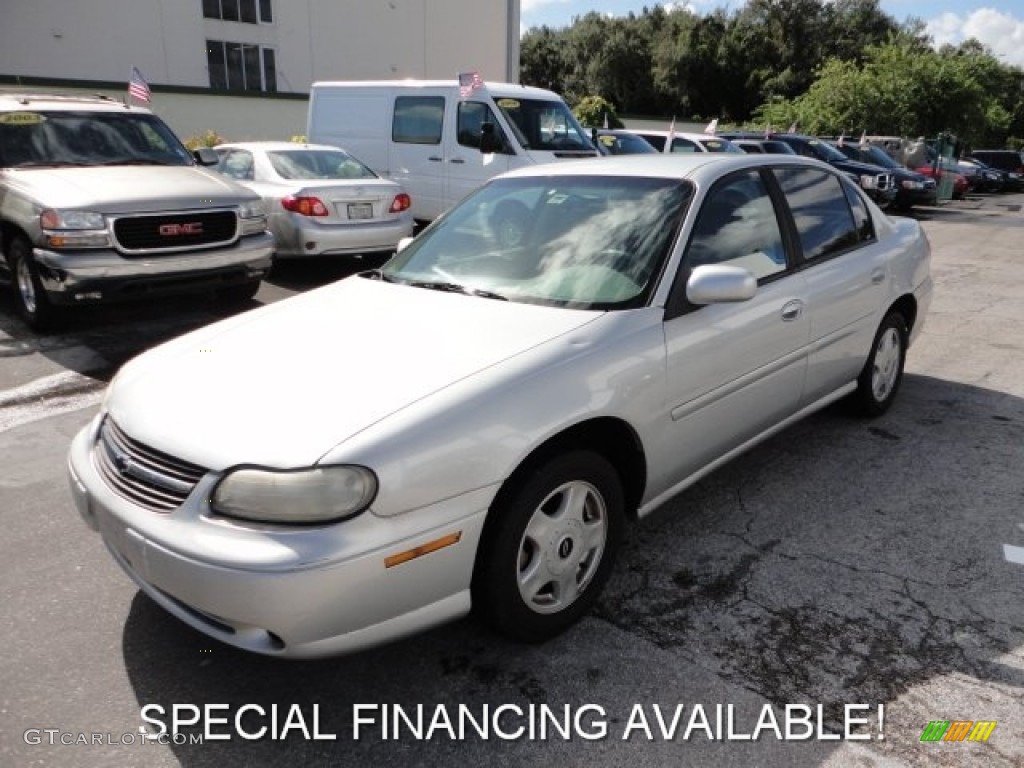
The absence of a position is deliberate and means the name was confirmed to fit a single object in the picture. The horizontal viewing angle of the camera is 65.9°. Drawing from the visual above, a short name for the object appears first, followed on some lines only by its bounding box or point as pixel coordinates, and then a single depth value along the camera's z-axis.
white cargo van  10.41
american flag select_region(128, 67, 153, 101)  12.52
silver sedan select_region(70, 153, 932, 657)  2.18
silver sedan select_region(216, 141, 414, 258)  8.13
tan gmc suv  5.90
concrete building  21.84
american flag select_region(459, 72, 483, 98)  10.55
